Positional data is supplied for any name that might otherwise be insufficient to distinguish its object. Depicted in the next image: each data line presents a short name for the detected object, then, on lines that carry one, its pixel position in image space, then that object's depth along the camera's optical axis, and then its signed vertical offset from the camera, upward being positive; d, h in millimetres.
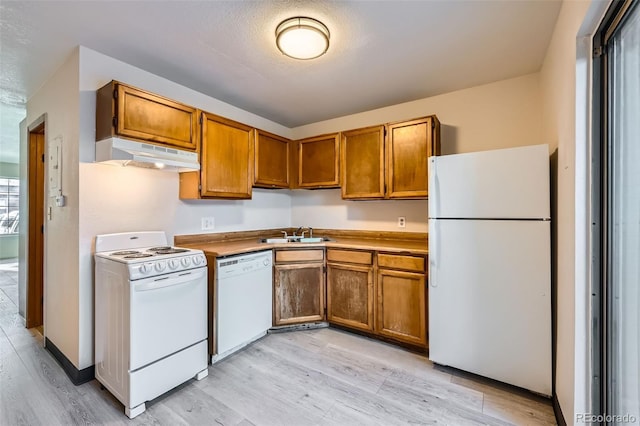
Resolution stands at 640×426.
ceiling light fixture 1726 +1109
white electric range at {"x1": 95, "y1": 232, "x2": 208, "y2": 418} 1769 -707
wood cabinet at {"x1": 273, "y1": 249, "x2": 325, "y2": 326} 2906 -756
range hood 1968 +443
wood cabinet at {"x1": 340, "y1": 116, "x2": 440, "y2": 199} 2680 +562
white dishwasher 2387 -780
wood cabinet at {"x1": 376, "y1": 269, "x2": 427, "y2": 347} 2453 -839
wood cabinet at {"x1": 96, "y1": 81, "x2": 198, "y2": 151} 2000 +750
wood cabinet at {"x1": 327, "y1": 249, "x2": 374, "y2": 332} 2764 -760
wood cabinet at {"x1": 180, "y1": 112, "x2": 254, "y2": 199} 2584 +501
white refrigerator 1866 -369
